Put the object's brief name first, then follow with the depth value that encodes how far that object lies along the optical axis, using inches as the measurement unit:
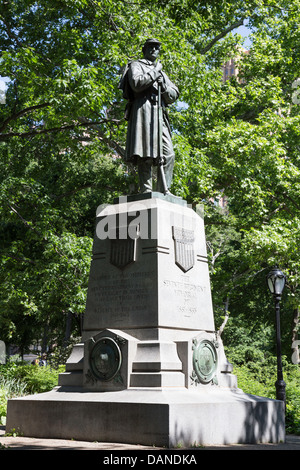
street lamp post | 594.2
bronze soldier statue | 400.5
